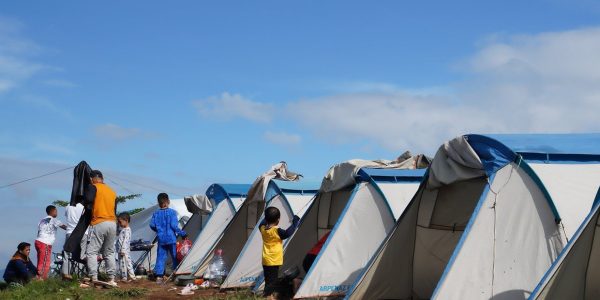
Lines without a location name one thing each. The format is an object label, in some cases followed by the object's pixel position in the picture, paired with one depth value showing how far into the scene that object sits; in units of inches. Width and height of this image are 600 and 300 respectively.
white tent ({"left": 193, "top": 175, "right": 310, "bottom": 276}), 521.0
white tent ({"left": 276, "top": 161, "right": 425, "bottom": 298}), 371.2
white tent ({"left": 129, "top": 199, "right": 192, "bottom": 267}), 693.9
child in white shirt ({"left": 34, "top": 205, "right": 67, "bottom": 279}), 544.7
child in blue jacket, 507.8
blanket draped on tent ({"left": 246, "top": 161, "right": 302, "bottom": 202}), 512.4
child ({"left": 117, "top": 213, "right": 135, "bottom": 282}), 535.8
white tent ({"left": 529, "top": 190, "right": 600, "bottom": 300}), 224.4
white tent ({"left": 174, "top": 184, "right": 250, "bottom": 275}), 549.3
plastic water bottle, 472.3
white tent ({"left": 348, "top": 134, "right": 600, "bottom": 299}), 272.5
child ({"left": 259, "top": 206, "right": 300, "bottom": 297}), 372.2
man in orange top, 416.5
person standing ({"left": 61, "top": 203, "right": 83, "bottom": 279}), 526.6
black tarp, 420.2
